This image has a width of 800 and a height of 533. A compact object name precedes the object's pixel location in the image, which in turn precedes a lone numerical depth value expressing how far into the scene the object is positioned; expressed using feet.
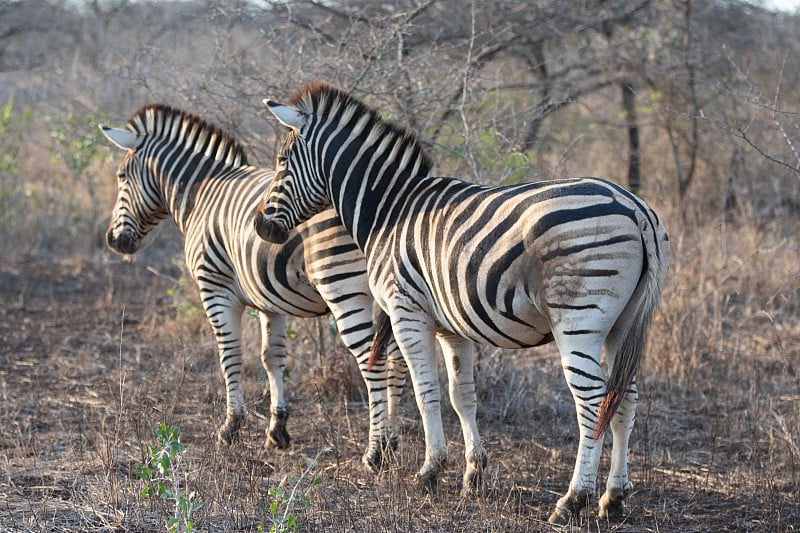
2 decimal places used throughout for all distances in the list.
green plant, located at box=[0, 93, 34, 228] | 77.97
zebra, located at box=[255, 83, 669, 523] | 27.04
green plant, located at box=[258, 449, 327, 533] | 23.97
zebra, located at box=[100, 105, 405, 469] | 35.94
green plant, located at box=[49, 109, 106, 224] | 69.62
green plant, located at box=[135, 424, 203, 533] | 24.02
